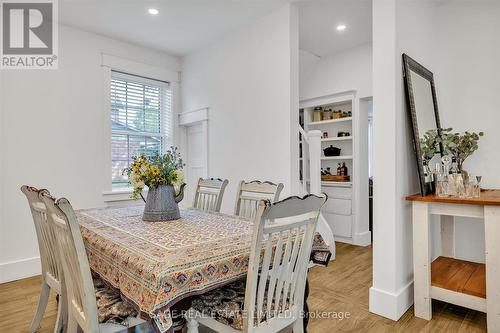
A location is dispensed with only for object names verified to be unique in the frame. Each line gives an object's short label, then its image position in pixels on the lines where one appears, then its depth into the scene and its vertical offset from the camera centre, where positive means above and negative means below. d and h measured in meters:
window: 4.03 +0.72
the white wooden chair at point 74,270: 1.21 -0.46
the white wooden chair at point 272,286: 1.21 -0.55
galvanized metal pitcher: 2.07 -0.27
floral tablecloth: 1.15 -0.41
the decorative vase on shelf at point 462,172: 2.30 -0.05
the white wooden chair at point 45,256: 1.65 -0.55
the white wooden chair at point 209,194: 2.68 -0.26
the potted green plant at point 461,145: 2.46 +0.18
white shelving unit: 4.26 -0.21
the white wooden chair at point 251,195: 2.37 -0.24
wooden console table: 1.97 -0.79
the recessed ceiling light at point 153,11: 3.18 +1.72
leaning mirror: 2.34 +0.44
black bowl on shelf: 4.65 +0.25
